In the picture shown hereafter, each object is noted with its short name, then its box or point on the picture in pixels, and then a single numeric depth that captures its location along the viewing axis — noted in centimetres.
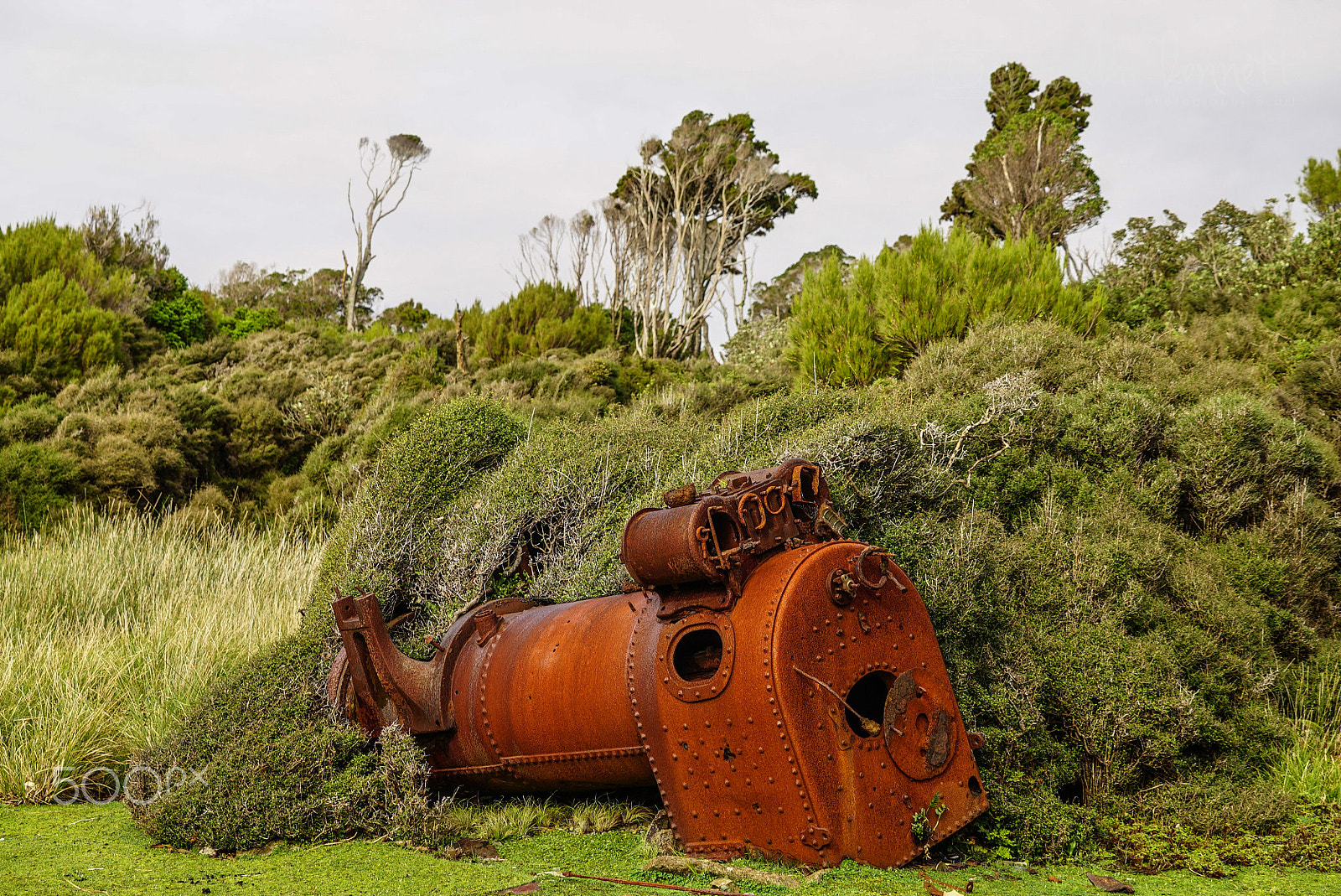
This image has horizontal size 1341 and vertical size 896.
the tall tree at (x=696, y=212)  2955
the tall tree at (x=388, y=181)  3584
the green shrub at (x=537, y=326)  2466
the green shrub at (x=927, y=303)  1209
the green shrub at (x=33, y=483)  1180
